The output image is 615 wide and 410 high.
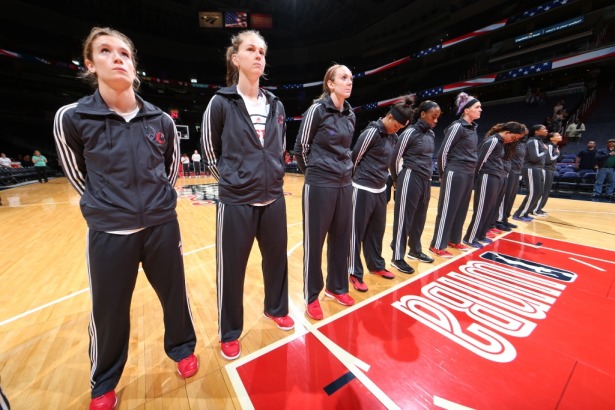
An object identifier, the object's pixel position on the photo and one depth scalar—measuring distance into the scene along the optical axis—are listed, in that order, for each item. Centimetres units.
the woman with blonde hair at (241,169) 165
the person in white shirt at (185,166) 1513
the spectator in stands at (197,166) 1615
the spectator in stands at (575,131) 1099
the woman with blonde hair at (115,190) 128
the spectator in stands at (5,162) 1134
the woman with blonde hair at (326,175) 210
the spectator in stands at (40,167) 1212
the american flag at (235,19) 1538
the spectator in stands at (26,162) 1578
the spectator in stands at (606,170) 764
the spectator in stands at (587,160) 859
